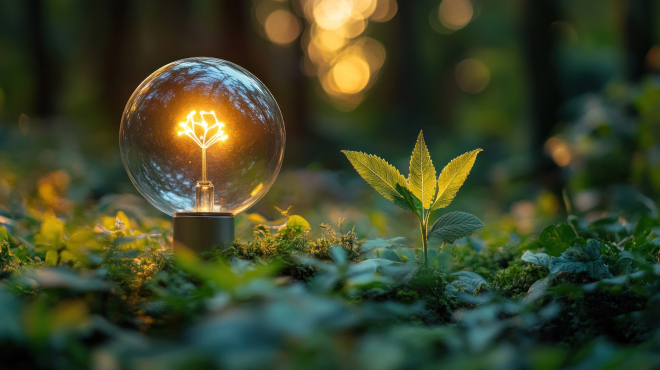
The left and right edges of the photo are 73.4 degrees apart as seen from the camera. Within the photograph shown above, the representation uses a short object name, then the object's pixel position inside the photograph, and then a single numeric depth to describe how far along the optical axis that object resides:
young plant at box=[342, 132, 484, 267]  1.75
